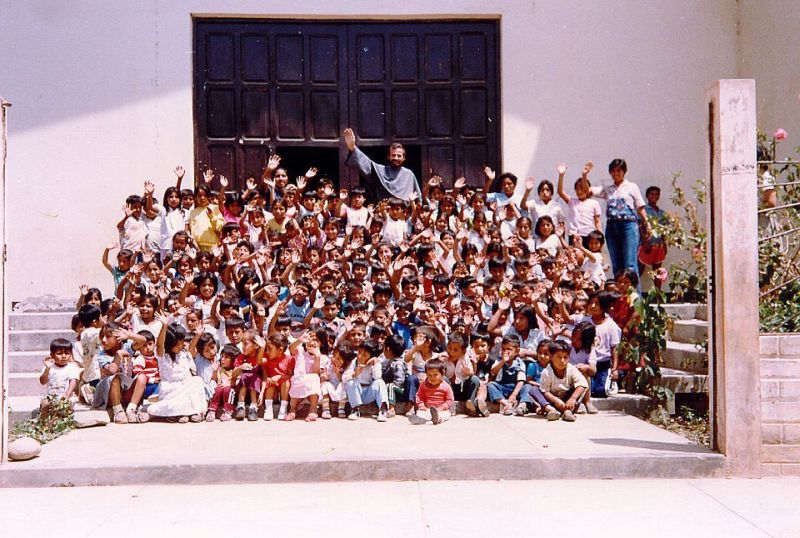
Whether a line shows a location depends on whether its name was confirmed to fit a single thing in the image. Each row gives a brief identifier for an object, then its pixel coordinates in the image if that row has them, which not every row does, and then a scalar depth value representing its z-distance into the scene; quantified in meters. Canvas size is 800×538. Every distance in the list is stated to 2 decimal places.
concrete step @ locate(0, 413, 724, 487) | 5.92
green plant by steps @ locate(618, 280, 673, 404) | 7.96
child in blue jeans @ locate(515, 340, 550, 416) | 7.89
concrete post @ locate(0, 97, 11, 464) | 6.02
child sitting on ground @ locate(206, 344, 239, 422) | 7.94
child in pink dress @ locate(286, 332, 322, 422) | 7.83
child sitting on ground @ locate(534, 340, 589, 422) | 7.75
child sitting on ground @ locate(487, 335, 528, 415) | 8.01
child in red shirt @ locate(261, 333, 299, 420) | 7.91
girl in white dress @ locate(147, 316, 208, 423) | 7.81
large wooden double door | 11.98
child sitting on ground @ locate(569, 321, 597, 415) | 8.13
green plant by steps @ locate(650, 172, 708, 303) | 8.62
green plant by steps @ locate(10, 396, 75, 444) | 7.18
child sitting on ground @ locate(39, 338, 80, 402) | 7.88
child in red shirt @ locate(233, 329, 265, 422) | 7.94
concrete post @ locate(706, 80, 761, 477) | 5.99
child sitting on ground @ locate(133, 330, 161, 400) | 8.08
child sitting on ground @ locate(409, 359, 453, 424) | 7.71
